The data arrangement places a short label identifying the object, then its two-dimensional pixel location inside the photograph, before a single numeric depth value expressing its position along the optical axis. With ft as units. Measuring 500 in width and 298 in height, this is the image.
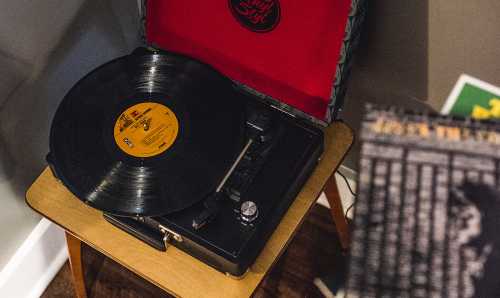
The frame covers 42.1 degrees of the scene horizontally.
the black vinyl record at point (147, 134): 3.77
